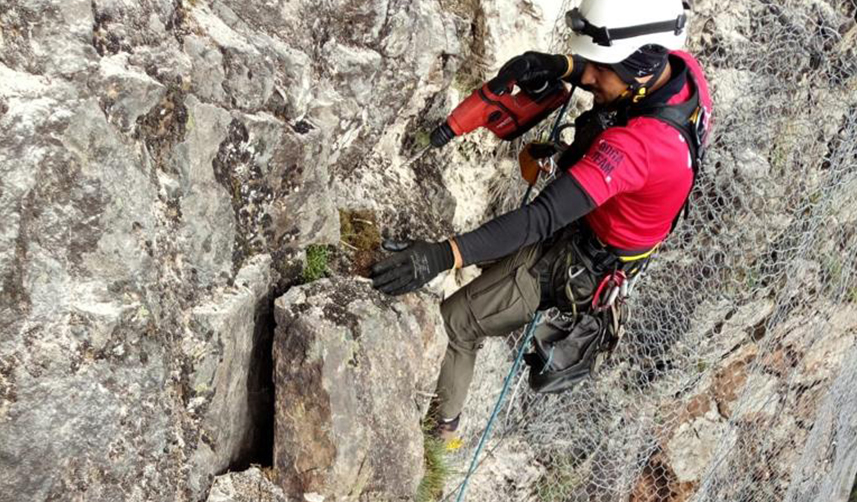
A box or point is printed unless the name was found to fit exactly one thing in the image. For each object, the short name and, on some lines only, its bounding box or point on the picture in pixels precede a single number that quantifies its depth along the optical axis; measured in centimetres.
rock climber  352
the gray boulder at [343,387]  338
